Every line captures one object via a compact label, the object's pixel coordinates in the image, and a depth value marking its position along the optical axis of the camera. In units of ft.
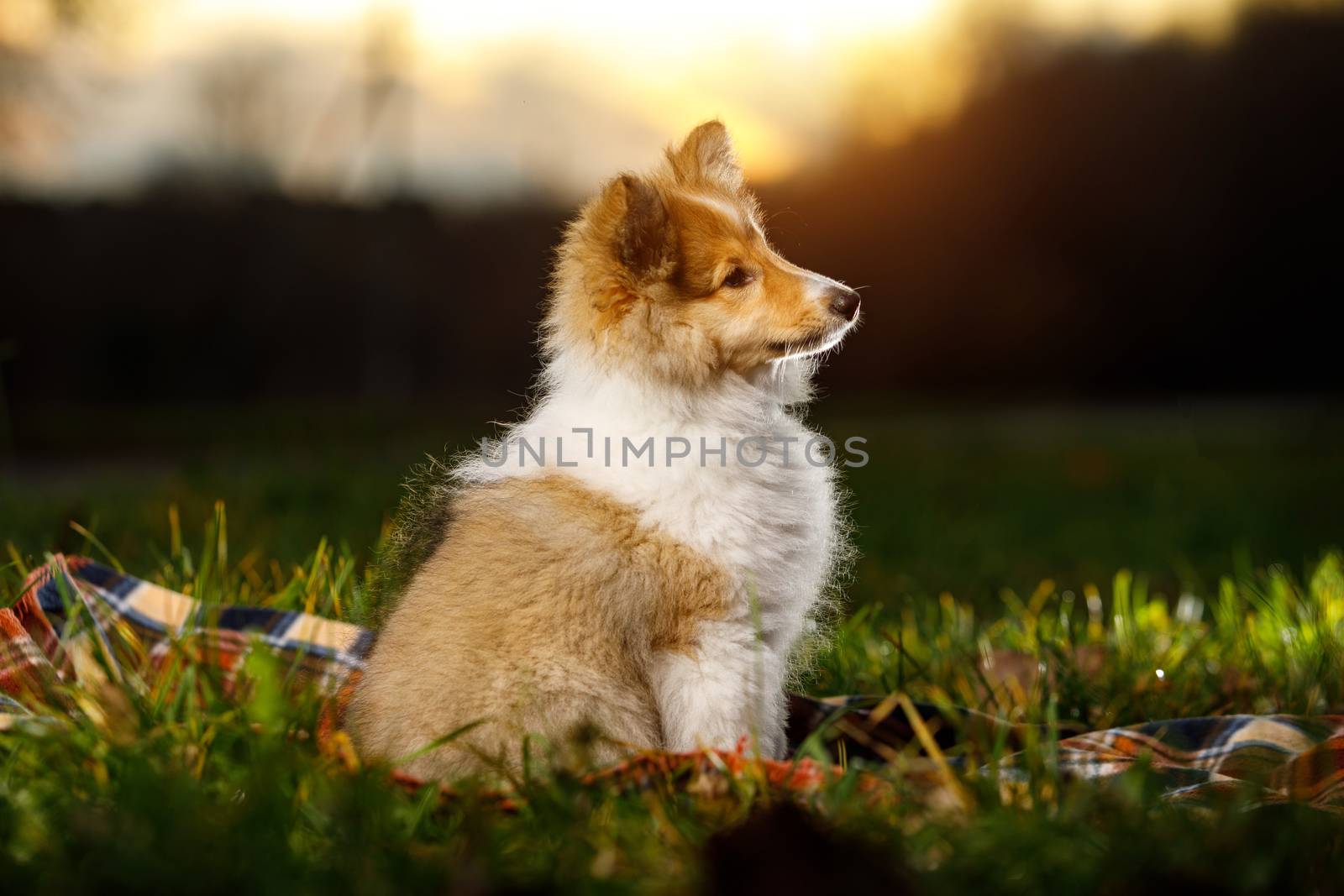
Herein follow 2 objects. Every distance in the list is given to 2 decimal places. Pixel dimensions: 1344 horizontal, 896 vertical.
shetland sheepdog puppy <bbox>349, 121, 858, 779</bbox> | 7.58
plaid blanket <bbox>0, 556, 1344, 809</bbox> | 7.75
